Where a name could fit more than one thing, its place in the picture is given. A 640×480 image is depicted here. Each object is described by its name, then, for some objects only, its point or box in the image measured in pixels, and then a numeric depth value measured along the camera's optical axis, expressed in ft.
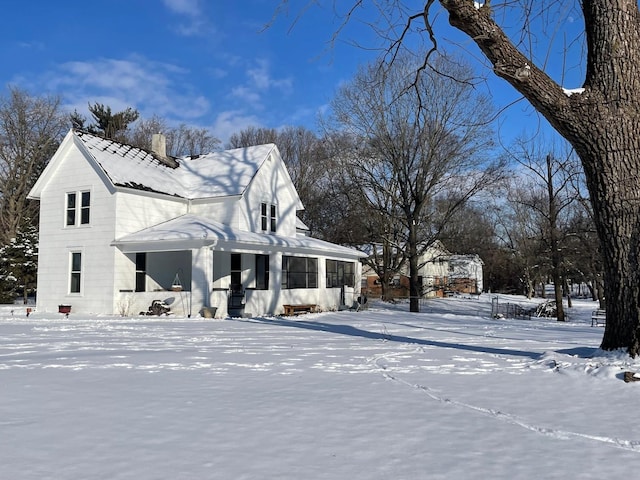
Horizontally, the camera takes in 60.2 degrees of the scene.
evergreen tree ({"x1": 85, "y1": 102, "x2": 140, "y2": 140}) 153.69
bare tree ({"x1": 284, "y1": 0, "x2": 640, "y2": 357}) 25.39
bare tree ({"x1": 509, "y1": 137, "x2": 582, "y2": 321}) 86.07
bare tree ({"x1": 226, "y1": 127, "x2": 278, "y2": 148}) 175.01
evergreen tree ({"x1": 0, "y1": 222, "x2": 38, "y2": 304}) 100.84
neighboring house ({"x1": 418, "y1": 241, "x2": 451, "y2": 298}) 176.30
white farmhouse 67.21
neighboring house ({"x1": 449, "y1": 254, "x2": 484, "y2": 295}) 197.38
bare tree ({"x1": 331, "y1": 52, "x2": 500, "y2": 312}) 89.92
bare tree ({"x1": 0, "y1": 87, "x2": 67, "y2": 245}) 127.34
